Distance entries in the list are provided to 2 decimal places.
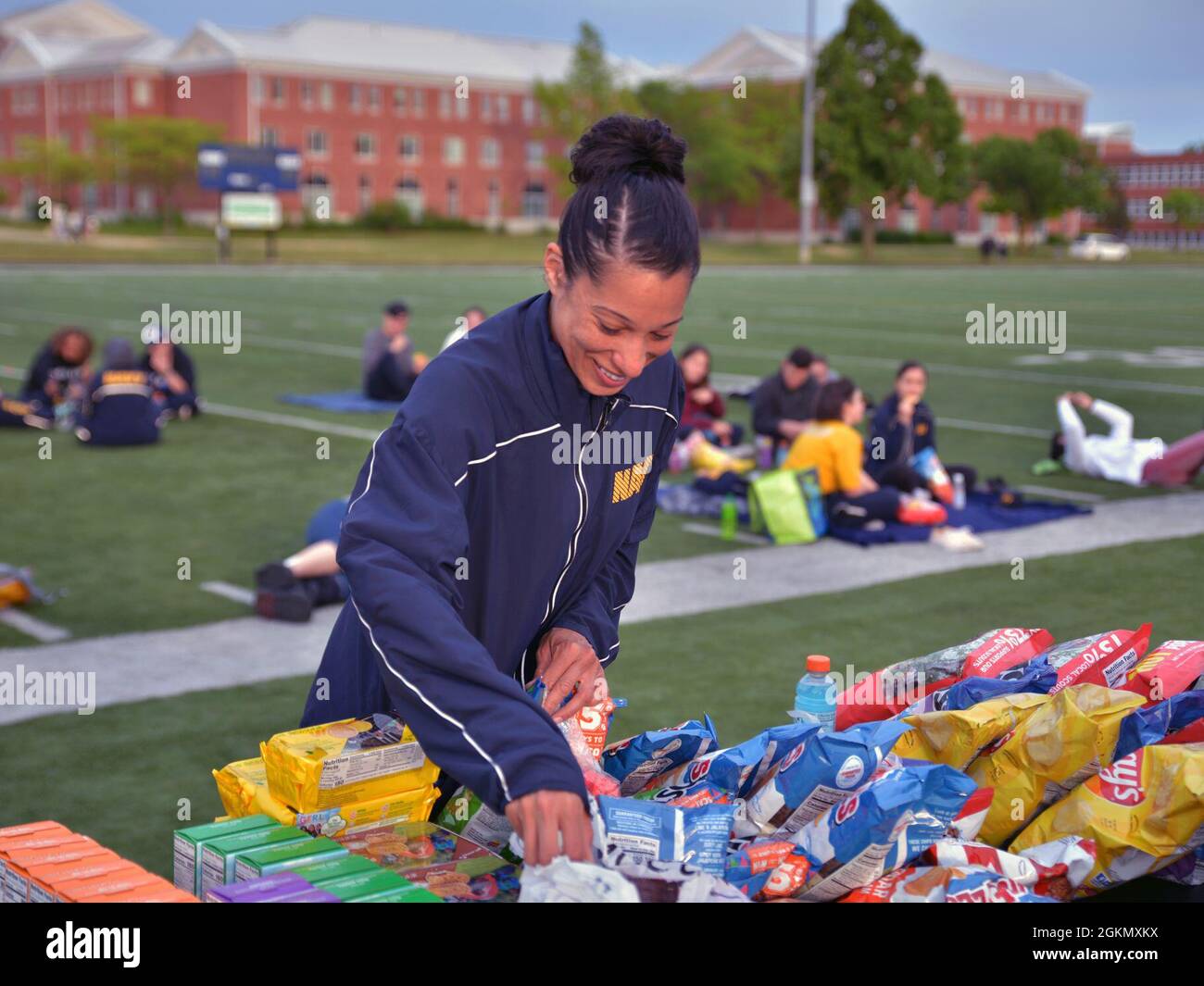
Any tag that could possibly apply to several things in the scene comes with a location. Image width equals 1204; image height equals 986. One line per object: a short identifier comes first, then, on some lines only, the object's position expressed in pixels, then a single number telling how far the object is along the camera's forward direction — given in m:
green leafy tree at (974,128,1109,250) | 84.25
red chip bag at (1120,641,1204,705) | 3.96
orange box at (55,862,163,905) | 2.89
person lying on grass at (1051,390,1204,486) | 13.55
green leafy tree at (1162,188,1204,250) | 47.38
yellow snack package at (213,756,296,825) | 3.30
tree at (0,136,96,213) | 94.62
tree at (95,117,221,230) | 91.00
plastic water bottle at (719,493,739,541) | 11.56
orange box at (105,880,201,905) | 2.82
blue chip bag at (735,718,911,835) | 3.20
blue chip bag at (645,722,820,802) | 3.45
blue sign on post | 51.09
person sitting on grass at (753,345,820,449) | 14.73
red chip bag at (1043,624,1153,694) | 4.04
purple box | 2.84
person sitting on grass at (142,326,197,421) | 17.23
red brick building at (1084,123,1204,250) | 48.06
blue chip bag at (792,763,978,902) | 3.03
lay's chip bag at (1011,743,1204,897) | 3.26
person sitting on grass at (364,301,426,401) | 18.39
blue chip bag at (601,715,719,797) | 3.62
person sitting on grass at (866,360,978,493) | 12.65
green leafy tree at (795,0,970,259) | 70.56
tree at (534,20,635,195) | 91.00
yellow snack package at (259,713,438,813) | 3.21
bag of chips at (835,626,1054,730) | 4.21
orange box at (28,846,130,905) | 2.97
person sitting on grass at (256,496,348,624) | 8.95
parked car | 77.69
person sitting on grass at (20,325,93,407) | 16.64
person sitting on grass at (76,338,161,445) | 15.38
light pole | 57.19
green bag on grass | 11.45
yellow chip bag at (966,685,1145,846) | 3.52
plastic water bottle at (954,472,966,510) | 12.39
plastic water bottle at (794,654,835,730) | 4.28
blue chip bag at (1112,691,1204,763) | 3.55
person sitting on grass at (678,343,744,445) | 15.45
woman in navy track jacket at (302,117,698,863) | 2.71
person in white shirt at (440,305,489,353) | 14.63
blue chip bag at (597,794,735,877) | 2.90
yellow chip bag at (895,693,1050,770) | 3.59
